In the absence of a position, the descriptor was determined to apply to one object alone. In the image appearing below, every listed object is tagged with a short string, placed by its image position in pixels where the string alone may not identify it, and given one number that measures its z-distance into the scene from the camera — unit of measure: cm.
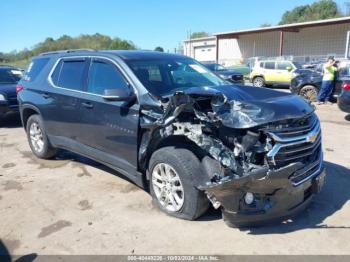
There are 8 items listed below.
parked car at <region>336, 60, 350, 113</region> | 947
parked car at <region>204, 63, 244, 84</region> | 1887
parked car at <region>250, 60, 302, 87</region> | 2009
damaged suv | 336
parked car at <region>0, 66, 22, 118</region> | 968
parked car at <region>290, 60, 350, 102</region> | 1343
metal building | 3677
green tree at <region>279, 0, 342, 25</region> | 7631
